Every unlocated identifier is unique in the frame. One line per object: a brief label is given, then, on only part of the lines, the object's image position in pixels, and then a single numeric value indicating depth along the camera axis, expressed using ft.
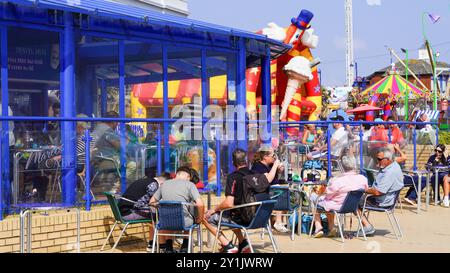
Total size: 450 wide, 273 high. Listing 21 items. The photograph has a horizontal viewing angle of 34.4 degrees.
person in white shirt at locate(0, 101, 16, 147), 28.22
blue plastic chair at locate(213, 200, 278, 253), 26.43
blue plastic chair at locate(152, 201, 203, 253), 26.27
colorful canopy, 148.46
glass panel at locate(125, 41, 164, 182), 32.71
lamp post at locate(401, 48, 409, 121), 132.36
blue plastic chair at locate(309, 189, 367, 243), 33.06
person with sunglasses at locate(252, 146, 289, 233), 34.12
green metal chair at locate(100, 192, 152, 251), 28.27
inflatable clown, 77.05
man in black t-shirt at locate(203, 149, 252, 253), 27.58
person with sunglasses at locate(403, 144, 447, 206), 47.93
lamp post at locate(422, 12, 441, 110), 119.22
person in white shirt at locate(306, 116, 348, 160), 46.29
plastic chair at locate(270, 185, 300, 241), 33.63
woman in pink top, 33.71
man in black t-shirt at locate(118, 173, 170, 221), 28.91
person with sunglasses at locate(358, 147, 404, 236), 35.12
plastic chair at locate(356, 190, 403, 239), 35.06
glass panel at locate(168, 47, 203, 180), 35.22
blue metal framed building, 30.68
